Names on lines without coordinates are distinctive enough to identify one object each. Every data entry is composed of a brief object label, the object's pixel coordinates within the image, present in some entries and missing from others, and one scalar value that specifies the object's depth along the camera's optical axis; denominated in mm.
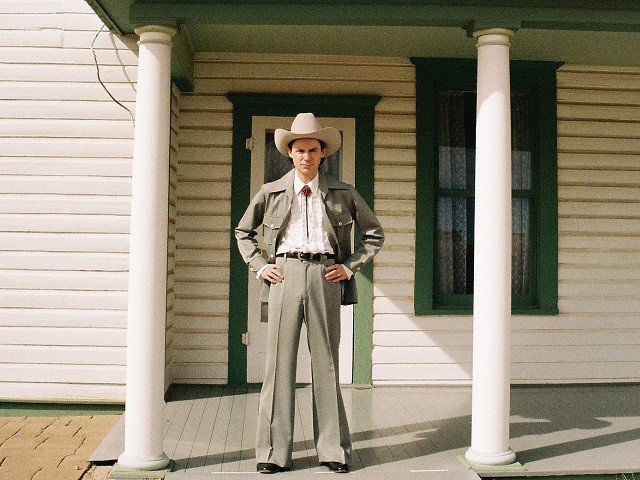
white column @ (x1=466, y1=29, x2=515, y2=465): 3797
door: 5664
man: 3688
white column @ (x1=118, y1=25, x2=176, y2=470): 3732
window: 5727
